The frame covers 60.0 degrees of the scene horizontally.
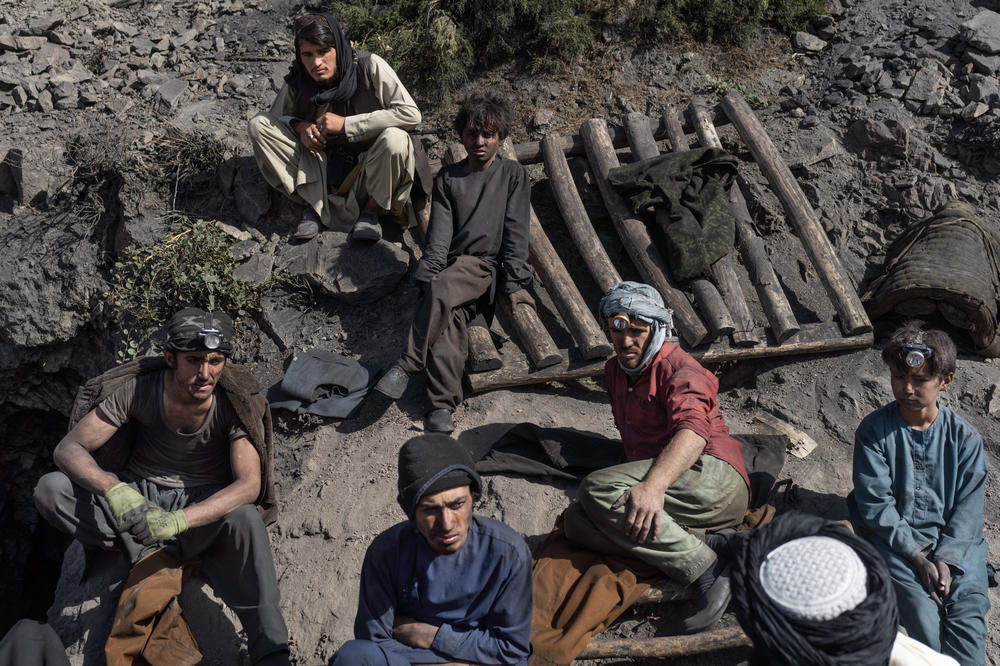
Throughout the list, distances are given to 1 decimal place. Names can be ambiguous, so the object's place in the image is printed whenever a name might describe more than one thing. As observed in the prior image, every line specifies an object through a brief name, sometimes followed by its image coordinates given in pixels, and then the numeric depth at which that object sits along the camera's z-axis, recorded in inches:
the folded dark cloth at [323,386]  194.4
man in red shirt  138.6
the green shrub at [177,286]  216.1
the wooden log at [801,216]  203.3
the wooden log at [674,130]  234.2
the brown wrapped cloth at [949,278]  194.5
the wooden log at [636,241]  201.6
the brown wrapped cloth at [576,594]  134.0
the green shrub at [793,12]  284.7
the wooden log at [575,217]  212.1
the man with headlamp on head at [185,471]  142.5
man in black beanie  115.8
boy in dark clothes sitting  188.7
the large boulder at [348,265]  218.4
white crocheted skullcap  66.8
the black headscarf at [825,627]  66.4
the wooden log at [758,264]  200.4
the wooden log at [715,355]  196.1
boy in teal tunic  134.0
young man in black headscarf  212.5
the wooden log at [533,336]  196.1
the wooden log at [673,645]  136.6
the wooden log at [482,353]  193.6
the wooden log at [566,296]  197.0
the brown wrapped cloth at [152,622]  139.3
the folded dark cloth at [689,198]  209.3
